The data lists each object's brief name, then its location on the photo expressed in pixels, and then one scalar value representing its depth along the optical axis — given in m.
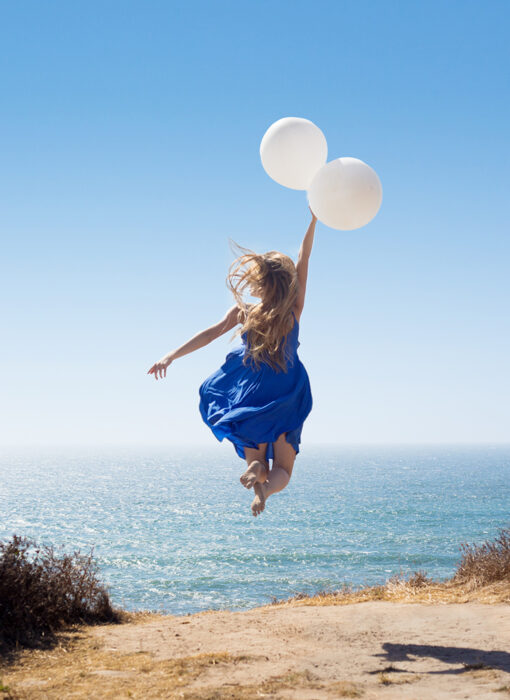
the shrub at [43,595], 7.98
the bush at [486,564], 10.95
